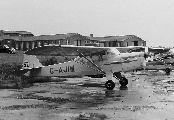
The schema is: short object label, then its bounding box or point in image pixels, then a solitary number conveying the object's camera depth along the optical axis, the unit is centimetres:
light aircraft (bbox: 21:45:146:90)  1686
